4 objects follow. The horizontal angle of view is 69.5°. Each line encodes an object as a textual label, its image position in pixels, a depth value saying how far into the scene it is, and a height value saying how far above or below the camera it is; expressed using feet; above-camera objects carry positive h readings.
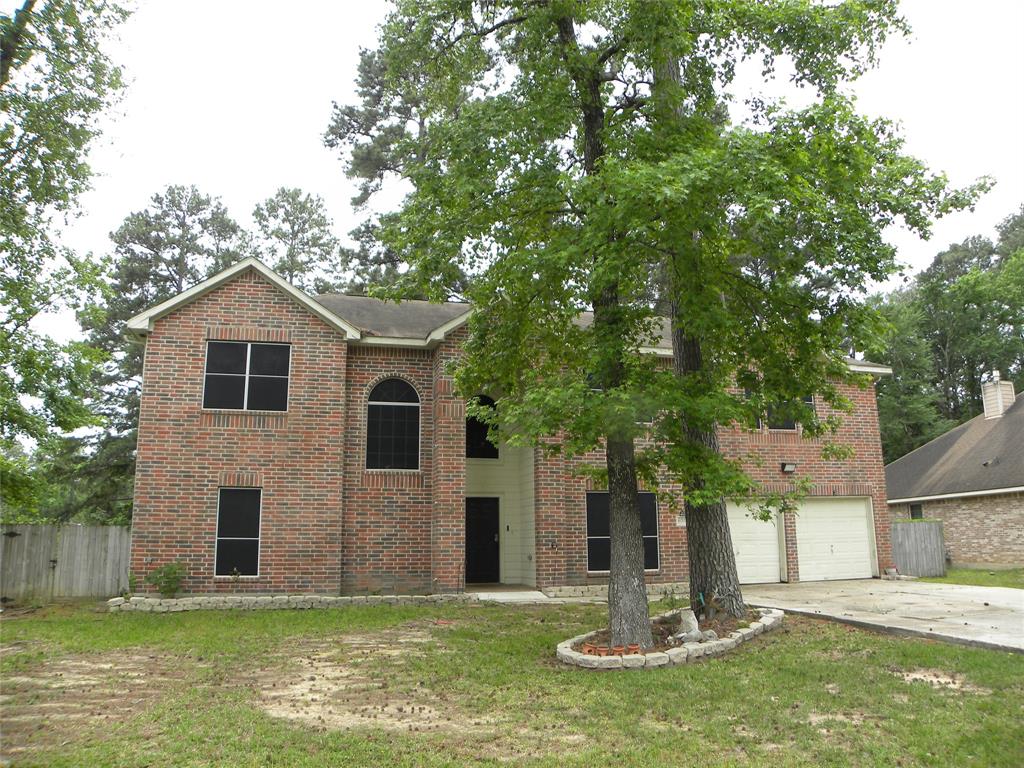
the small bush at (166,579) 45.09 -4.08
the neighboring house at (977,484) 74.79 +2.12
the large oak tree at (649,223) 26.71 +10.58
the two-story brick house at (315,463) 48.06 +3.15
